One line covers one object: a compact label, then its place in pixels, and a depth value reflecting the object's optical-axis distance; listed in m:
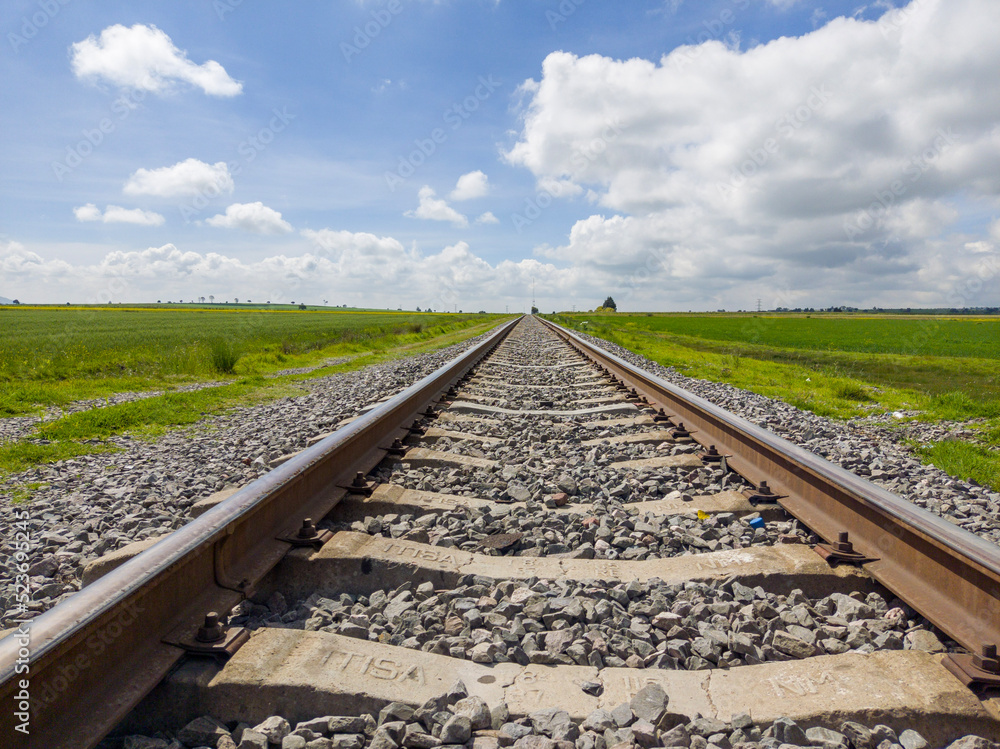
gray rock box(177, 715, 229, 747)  1.50
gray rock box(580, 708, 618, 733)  1.50
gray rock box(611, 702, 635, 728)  1.51
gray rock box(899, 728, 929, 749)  1.45
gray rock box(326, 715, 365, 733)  1.51
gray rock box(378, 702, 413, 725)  1.53
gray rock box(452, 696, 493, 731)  1.54
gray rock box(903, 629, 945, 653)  1.83
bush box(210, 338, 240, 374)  13.25
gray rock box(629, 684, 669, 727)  1.52
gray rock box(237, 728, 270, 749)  1.46
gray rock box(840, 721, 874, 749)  1.46
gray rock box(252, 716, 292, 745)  1.50
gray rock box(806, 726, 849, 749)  1.45
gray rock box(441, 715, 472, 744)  1.47
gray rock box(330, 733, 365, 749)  1.44
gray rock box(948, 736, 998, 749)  1.43
